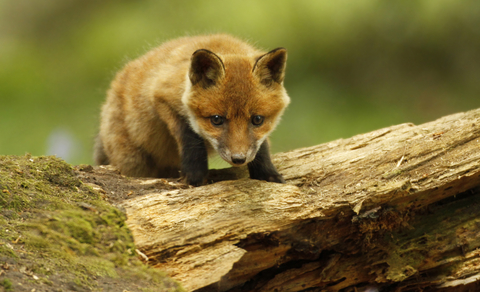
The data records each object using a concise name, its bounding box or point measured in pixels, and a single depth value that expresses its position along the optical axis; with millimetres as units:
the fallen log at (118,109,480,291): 6117
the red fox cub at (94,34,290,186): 7090
